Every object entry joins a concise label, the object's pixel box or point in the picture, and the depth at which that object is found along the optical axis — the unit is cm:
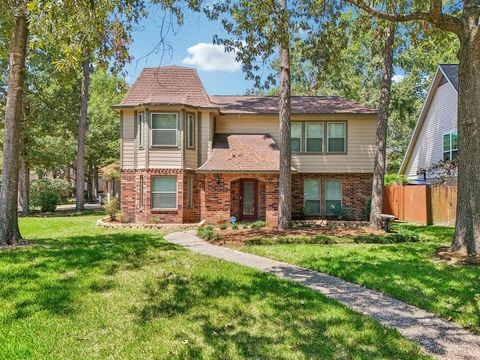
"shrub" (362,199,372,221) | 1694
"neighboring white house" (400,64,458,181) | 1819
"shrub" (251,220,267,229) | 1424
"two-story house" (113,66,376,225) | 1555
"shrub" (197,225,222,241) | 1157
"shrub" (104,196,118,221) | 1656
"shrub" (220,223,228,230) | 1371
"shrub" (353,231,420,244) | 1120
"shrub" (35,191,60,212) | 2269
